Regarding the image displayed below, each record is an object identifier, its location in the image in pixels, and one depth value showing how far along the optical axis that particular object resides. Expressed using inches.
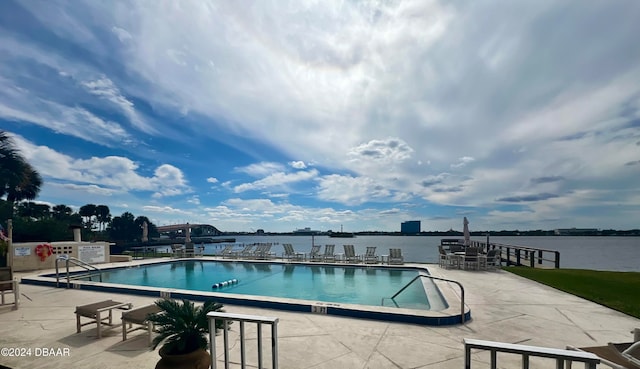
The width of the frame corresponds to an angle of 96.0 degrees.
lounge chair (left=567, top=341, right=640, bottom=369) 86.2
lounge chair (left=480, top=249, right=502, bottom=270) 413.7
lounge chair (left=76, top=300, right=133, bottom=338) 162.7
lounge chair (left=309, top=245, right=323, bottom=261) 572.0
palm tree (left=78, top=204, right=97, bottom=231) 2062.0
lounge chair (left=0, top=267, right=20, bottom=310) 224.2
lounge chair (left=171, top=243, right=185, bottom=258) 671.8
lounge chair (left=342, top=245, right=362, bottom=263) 526.6
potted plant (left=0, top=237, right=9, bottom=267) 328.8
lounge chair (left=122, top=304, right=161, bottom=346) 151.2
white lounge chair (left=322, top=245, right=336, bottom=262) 556.4
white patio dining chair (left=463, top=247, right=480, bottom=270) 410.9
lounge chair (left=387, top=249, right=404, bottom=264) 483.5
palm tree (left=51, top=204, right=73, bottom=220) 1473.9
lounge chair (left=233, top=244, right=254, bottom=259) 628.6
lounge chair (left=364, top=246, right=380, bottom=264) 514.0
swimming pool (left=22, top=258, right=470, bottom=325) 207.2
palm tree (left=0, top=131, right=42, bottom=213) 789.2
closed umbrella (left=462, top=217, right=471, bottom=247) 568.7
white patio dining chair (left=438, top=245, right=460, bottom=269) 430.9
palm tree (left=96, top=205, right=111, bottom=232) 2161.7
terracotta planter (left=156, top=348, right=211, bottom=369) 98.3
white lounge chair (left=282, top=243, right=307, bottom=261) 583.3
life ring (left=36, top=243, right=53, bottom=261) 465.4
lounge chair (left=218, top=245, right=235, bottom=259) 640.4
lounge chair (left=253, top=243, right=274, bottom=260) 612.1
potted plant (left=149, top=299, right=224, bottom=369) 100.5
